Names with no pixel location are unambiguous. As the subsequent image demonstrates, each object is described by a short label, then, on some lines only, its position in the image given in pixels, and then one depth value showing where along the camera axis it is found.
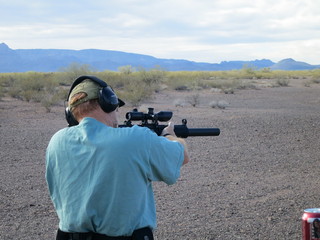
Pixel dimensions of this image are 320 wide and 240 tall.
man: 2.67
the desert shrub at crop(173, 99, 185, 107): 24.17
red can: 3.45
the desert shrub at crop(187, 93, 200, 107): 24.41
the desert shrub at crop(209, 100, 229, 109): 23.06
